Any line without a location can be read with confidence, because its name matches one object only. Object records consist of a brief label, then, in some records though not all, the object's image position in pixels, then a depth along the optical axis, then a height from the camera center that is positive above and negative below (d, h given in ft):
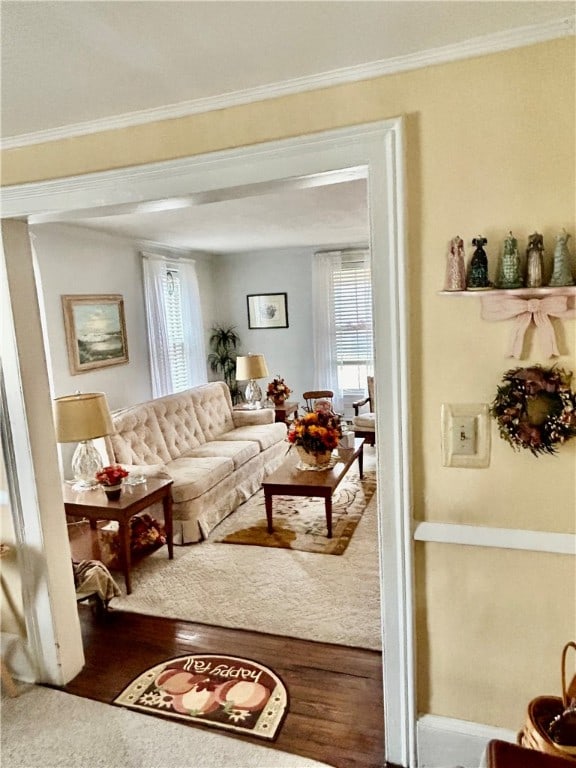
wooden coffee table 12.21 -4.11
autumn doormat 6.97 -5.54
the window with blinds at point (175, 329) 19.26 -0.16
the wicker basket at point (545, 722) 4.09 -3.67
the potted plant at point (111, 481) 10.48 -3.21
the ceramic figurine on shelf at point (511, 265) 4.86 +0.40
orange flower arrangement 13.20 -3.07
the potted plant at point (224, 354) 23.22 -1.45
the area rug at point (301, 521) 12.25 -5.48
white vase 13.37 -3.77
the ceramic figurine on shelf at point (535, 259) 4.77 +0.43
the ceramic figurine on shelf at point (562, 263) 4.68 +0.37
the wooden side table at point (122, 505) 10.03 -3.60
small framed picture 23.17 +0.47
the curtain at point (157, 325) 17.72 +0.04
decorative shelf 4.75 +0.13
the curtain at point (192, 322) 20.36 +0.09
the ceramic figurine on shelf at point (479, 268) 5.00 +0.40
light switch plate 5.35 -1.35
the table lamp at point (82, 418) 9.92 -1.75
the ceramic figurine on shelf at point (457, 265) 5.08 +0.44
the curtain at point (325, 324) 22.15 -0.32
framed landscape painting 14.14 -0.02
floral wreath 4.89 -1.03
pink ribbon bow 4.91 -0.09
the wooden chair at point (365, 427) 17.98 -4.11
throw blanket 9.24 -4.64
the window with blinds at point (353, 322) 21.99 -0.31
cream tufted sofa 12.51 -3.88
